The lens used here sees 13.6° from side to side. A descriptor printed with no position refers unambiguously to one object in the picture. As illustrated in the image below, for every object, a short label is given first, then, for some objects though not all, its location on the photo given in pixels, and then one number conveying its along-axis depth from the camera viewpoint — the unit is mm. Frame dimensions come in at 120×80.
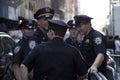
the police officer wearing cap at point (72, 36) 8825
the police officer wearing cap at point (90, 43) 7188
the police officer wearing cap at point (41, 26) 6609
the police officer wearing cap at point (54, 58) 5398
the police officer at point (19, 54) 6827
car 13000
